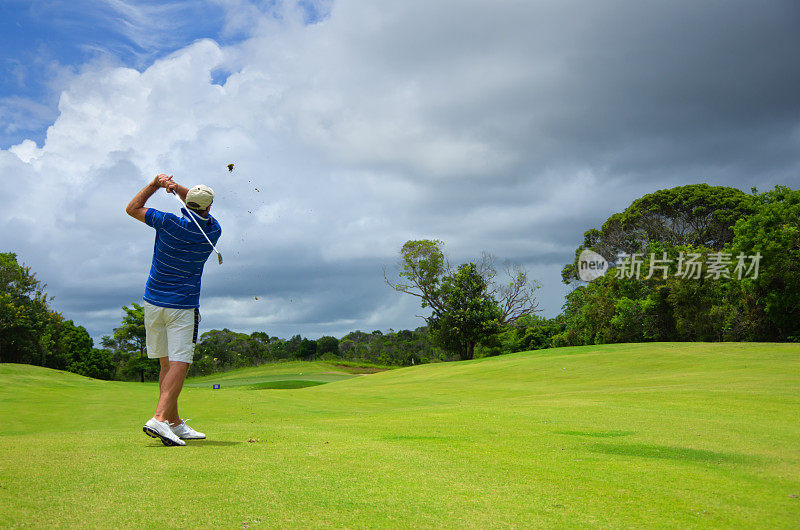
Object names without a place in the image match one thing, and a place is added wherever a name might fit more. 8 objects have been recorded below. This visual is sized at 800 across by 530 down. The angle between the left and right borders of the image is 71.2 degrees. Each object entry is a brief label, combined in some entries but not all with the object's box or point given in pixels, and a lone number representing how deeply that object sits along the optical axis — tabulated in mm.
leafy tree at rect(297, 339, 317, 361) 88356
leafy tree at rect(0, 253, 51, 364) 47006
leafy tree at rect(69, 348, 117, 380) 55188
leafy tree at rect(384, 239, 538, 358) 53250
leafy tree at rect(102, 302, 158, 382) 54491
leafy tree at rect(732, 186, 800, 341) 32938
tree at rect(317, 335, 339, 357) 90675
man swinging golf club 6051
